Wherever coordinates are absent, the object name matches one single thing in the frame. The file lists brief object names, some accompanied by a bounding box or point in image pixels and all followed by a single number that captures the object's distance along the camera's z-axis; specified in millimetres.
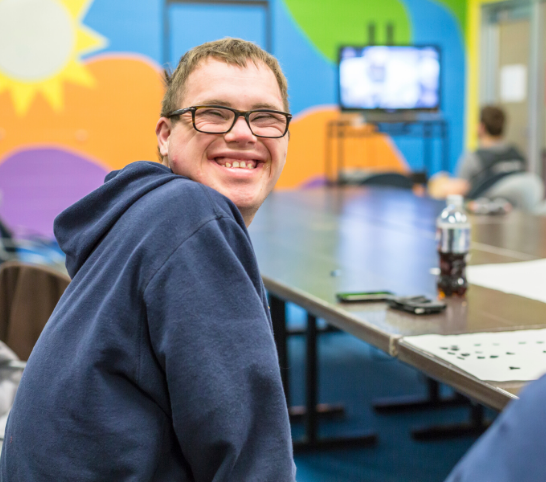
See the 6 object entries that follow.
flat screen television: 6543
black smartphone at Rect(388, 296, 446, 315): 1395
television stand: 6992
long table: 1312
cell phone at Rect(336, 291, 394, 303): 1529
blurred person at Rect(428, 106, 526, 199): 4344
